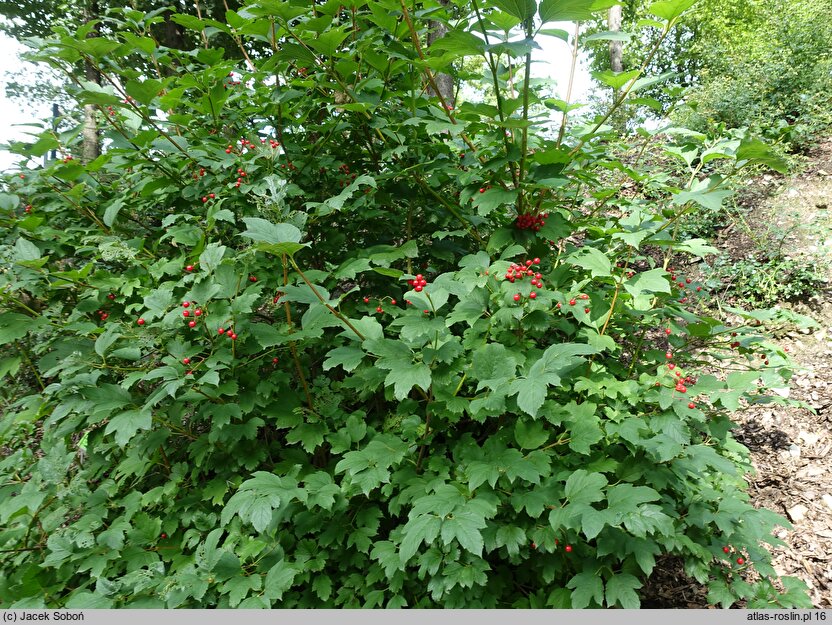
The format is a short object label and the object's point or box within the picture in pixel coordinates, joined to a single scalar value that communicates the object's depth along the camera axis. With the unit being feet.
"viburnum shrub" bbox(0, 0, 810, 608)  5.53
